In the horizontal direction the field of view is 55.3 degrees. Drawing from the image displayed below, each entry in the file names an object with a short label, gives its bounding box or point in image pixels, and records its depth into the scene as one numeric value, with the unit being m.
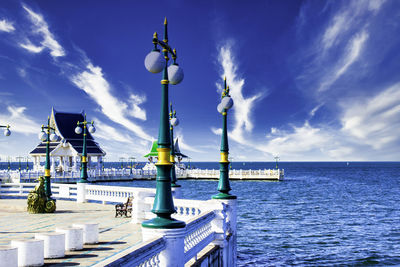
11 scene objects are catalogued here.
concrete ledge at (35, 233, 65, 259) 9.70
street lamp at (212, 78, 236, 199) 13.87
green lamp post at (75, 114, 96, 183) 24.36
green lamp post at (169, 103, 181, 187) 16.77
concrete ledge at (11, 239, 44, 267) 8.77
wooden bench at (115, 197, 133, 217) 17.28
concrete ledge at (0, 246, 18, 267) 8.03
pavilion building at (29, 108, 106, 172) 75.28
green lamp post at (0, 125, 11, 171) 21.79
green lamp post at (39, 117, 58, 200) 21.05
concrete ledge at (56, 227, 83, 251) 10.42
